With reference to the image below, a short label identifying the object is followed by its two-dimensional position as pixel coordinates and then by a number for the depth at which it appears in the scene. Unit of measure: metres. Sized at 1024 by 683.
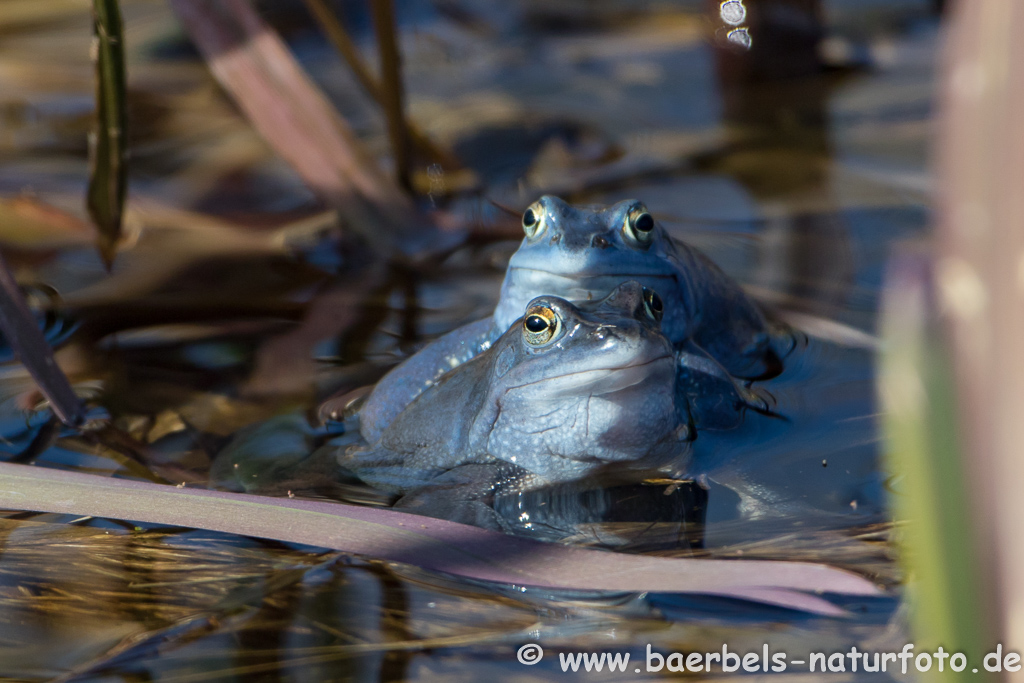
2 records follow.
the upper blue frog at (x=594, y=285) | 6.49
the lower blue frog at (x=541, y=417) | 5.54
